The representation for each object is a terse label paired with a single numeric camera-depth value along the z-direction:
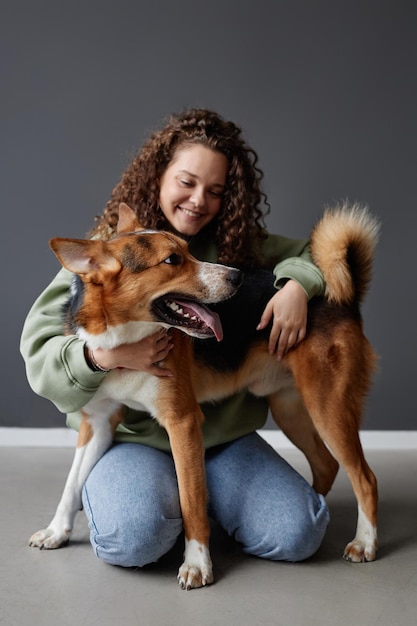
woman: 2.00
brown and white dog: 1.86
